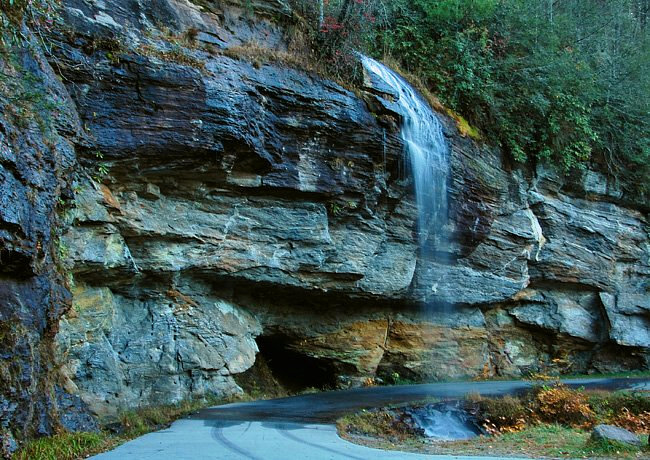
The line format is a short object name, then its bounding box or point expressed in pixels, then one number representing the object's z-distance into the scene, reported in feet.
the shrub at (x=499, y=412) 33.76
